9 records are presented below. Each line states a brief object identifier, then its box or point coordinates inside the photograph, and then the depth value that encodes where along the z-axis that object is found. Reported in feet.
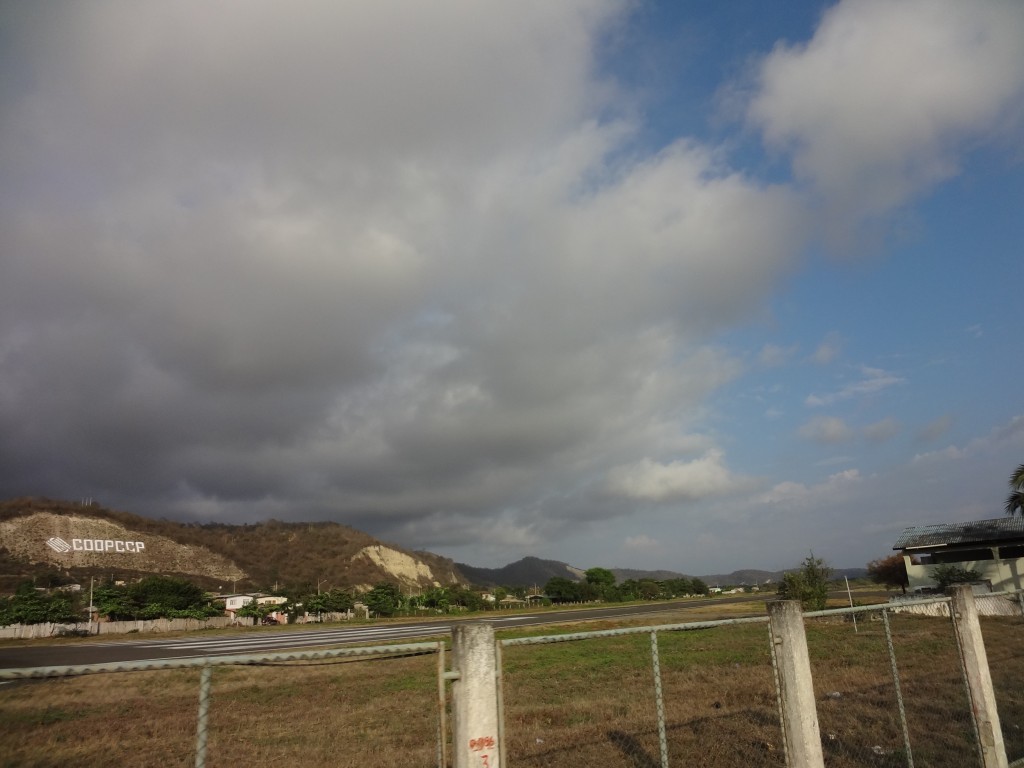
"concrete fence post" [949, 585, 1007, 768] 24.25
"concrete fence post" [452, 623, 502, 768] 12.80
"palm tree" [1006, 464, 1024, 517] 123.85
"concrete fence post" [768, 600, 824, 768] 19.93
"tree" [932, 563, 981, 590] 118.73
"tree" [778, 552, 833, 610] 102.53
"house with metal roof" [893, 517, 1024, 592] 123.34
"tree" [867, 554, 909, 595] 190.90
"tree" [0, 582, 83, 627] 186.19
